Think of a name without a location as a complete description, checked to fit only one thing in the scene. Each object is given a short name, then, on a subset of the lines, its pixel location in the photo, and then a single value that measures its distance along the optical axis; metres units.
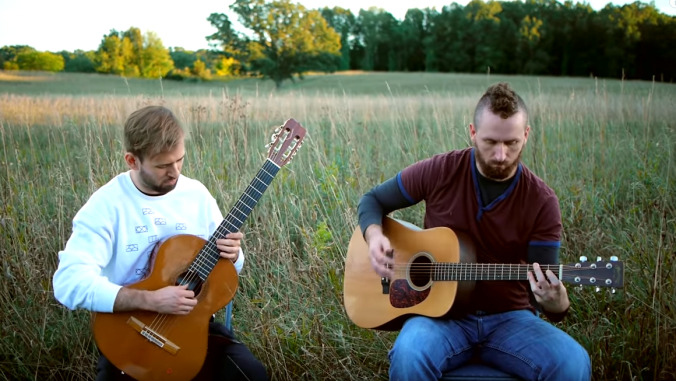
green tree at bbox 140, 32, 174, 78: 36.69
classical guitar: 2.17
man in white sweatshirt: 2.13
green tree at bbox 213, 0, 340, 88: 35.38
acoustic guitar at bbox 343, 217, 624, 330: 2.13
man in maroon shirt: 2.09
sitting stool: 2.12
